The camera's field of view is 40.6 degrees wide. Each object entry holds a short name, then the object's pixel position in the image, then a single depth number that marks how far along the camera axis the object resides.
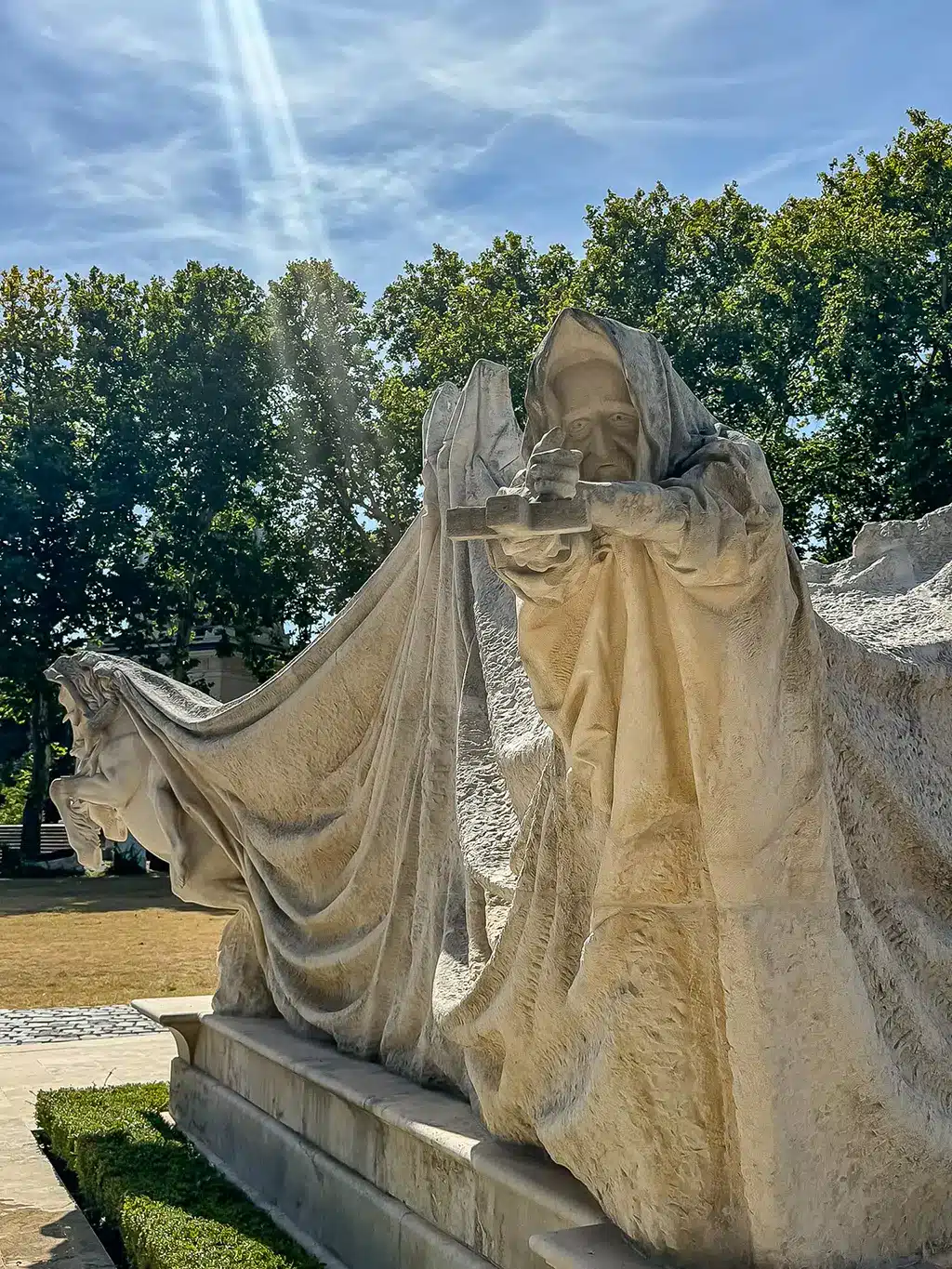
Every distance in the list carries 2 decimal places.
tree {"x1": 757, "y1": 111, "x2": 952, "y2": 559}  13.16
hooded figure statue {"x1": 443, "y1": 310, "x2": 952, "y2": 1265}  2.49
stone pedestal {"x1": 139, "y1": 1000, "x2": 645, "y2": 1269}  3.28
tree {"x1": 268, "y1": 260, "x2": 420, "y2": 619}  20.52
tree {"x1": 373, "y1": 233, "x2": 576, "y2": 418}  17.36
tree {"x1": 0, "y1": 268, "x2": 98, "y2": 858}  21.00
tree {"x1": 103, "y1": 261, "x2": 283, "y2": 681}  21.67
